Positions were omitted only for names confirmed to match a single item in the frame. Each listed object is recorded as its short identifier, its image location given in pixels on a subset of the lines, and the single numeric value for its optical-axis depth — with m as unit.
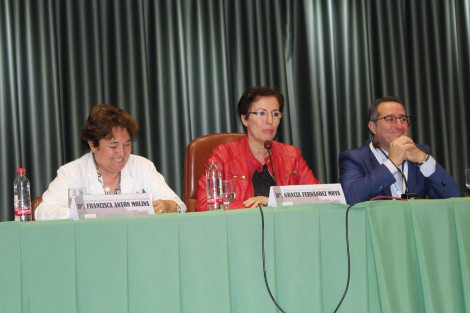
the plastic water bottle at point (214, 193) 4.61
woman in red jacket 5.71
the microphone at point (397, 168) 4.61
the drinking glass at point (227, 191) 4.58
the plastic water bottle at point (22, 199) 4.37
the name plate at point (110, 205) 3.77
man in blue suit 5.56
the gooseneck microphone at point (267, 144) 5.05
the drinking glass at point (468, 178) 4.95
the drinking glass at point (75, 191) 4.58
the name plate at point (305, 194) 4.05
